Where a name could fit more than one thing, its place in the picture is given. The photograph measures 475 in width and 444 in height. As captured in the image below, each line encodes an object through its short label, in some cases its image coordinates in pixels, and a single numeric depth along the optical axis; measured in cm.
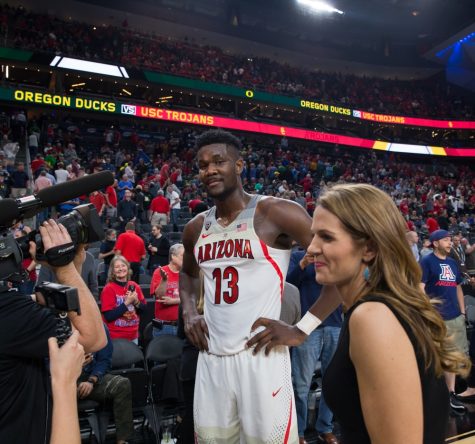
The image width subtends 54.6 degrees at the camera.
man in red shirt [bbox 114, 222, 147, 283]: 743
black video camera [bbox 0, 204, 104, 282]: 147
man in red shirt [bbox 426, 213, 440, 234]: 1220
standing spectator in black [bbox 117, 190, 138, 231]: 1022
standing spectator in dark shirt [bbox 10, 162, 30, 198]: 1021
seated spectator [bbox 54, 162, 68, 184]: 1118
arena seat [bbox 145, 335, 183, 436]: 435
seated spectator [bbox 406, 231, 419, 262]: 719
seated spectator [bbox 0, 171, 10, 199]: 941
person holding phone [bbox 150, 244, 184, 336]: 502
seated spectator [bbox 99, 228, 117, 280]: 748
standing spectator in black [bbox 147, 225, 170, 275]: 840
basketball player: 216
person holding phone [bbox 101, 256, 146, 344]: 471
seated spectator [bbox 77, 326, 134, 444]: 386
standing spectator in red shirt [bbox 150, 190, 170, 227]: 1094
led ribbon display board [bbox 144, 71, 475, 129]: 2411
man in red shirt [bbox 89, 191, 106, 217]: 980
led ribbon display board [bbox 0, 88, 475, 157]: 1933
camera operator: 158
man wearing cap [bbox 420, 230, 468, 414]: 525
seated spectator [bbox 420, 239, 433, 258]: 908
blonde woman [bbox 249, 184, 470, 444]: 113
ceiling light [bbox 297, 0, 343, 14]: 3156
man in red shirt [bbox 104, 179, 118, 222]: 1024
